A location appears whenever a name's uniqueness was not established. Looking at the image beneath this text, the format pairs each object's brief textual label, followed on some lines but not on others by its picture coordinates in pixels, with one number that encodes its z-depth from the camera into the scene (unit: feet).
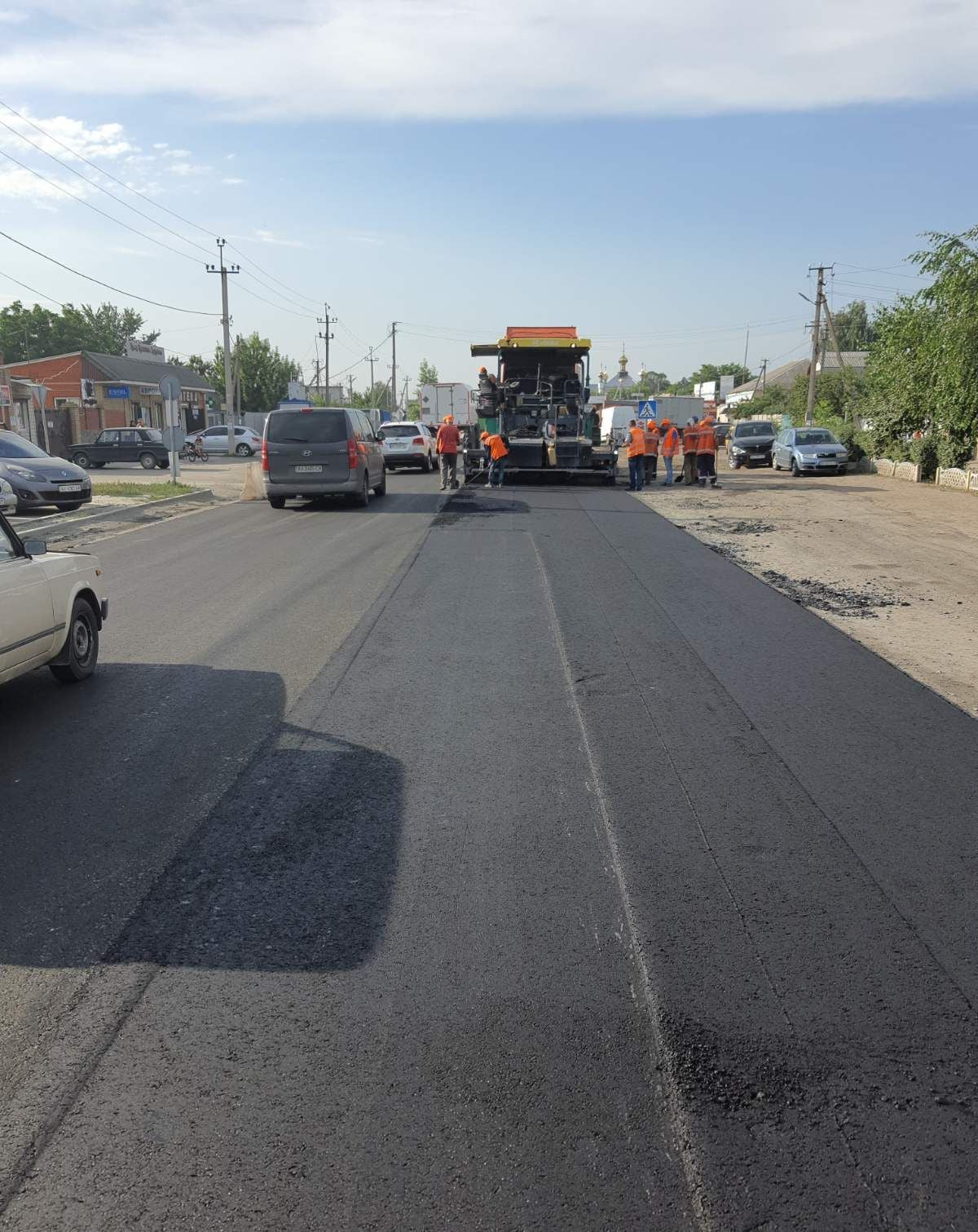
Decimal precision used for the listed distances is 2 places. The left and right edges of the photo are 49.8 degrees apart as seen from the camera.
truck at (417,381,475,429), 155.02
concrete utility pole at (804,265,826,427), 165.27
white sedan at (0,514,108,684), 20.42
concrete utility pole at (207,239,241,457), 158.81
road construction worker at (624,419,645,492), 77.05
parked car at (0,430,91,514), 63.46
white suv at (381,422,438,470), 105.60
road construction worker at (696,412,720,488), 83.56
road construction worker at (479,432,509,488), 74.08
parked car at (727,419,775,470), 121.80
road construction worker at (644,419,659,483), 81.97
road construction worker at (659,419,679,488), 86.92
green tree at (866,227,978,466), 67.87
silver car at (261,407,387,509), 60.64
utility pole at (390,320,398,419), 336.70
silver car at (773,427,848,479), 99.14
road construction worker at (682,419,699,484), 84.33
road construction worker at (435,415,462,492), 73.87
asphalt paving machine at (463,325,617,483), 78.69
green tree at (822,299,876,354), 410.10
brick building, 178.60
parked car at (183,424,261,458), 162.40
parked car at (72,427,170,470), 135.33
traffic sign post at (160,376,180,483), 77.05
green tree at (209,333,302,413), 275.59
